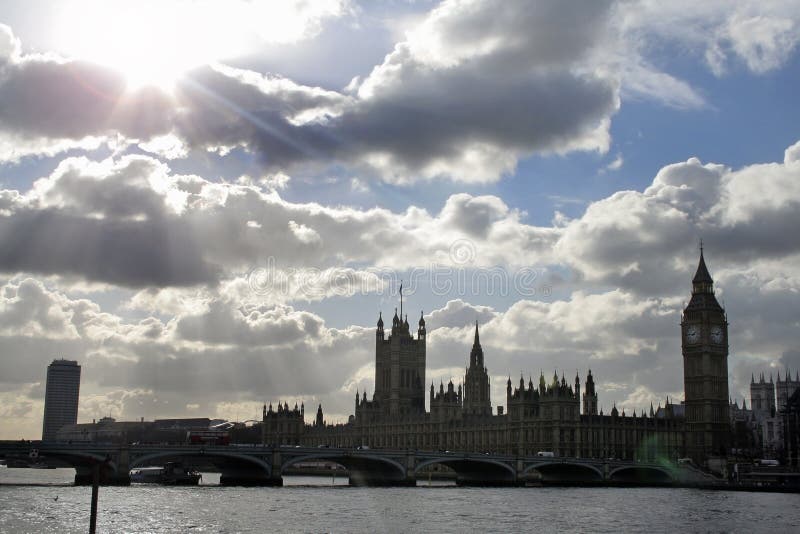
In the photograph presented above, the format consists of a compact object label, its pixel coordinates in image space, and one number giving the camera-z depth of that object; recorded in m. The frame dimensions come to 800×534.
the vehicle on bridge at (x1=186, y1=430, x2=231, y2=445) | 138.75
